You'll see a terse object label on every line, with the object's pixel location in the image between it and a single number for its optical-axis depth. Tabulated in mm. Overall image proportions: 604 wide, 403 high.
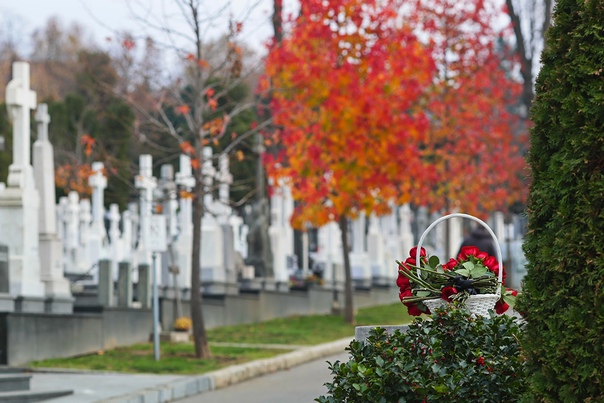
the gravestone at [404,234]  40844
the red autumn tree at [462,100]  39062
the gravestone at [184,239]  25641
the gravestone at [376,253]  37469
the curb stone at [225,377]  14242
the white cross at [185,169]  24383
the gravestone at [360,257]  35594
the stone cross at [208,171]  25648
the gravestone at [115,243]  32331
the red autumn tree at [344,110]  26234
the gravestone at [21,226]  19375
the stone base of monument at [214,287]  26078
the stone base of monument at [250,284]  27959
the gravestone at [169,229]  24938
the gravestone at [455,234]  46666
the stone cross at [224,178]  25952
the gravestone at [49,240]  20156
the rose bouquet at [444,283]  7748
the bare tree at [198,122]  18547
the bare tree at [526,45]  32844
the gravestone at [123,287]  21266
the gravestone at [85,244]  32544
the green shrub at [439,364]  6645
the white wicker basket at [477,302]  7613
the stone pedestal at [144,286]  22141
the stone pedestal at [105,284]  20781
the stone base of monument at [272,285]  28391
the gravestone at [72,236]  33291
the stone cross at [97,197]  30984
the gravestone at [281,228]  29469
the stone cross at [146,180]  22594
